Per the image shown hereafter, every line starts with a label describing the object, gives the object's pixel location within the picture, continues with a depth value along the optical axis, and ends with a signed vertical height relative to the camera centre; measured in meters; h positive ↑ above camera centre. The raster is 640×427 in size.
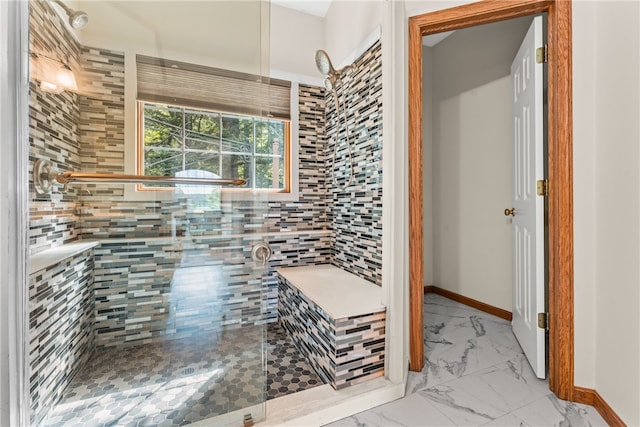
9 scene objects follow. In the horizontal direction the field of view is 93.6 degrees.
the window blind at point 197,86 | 1.32 +0.60
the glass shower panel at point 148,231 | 1.14 -0.07
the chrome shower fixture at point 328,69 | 2.09 +1.02
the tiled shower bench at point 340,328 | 1.39 -0.58
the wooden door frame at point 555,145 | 1.34 +0.32
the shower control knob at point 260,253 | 1.25 -0.16
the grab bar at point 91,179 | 1.04 +0.15
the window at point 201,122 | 1.31 +0.42
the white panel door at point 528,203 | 1.52 +0.05
